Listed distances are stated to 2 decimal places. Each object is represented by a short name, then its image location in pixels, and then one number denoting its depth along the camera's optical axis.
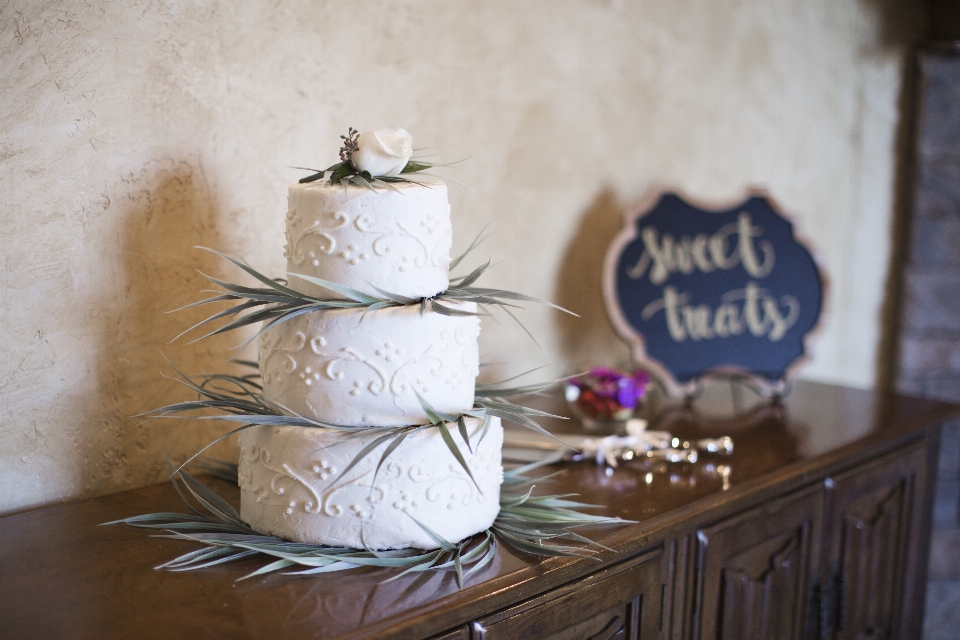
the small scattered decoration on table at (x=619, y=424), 1.56
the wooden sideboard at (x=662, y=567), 0.96
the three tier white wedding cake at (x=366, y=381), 1.08
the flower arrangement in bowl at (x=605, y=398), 1.70
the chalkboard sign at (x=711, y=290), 1.95
